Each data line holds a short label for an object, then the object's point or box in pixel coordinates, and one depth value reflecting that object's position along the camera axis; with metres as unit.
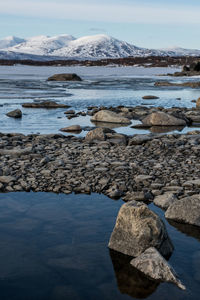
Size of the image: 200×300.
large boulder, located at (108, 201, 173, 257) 6.09
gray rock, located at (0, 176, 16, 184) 9.26
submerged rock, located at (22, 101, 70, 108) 26.25
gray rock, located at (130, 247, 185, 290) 5.34
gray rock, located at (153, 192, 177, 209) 8.00
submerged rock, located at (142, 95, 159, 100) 32.00
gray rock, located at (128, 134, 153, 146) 13.52
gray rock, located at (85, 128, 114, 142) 14.45
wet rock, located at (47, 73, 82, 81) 59.75
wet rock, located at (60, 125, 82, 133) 17.34
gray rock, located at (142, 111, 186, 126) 19.16
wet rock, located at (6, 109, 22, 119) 21.50
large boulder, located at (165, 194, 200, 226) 7.28
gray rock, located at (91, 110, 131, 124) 20.03
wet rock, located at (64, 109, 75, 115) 23.14
